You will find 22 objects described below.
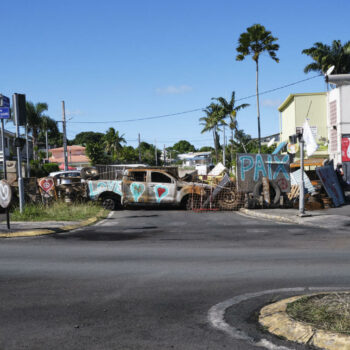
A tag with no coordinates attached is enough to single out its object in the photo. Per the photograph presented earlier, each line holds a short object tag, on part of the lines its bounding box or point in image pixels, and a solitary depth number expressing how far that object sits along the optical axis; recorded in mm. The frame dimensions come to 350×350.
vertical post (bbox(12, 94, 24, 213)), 14195
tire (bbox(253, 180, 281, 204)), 18188
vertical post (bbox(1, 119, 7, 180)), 18141
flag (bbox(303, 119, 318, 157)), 14906
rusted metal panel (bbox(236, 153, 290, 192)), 18719
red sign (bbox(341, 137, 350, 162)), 29641
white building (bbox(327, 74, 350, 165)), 29750
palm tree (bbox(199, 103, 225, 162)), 64812
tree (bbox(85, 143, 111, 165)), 70062
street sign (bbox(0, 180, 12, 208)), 11328
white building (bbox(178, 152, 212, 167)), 111775
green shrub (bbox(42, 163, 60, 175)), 57172
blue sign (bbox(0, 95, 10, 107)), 14007
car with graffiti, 18266
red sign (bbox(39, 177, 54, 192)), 18594
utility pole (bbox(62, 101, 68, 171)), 39066
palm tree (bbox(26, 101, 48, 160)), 66688
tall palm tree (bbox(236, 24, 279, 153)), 36219
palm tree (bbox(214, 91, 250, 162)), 50250
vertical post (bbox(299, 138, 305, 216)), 15086
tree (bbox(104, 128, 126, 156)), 90812
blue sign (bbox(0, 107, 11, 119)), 13984
